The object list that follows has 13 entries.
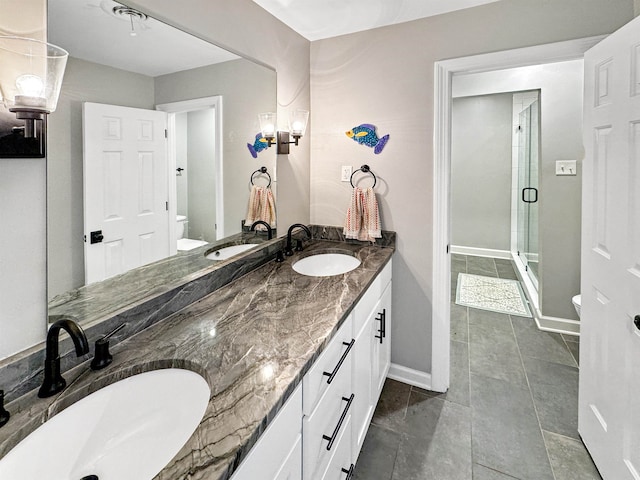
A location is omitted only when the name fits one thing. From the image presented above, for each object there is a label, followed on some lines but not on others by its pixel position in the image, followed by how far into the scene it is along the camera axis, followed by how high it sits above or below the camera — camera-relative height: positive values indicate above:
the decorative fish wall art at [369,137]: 2.27 +0.54
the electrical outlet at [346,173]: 2.39 +0.33
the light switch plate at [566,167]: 2.80 +0.44
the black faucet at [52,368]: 0.85 -0.37
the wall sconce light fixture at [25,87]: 0.82 +0.32
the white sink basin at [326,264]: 2.09 -0.26
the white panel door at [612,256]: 1.32 -0.14
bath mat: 3.45 -0.80
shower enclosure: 3.53 +0.33
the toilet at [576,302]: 2.58 -0.60
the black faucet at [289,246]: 2.10 -0.16
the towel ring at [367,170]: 2.31 +0.33
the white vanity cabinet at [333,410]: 0.83 -0.59
